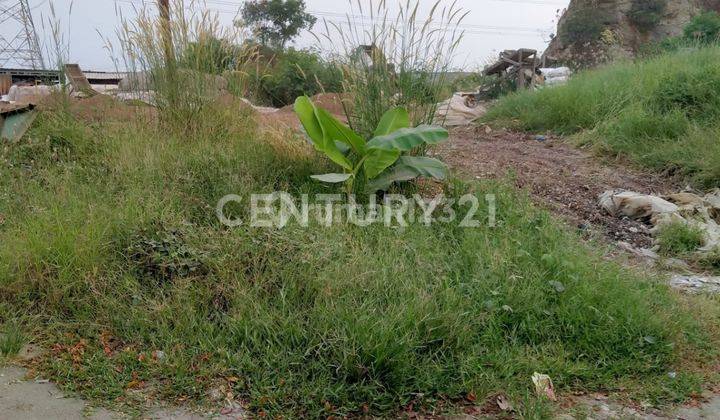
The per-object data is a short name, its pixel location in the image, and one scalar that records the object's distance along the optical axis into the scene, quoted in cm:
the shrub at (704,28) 1335
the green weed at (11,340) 287
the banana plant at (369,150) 422
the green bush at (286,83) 1245
